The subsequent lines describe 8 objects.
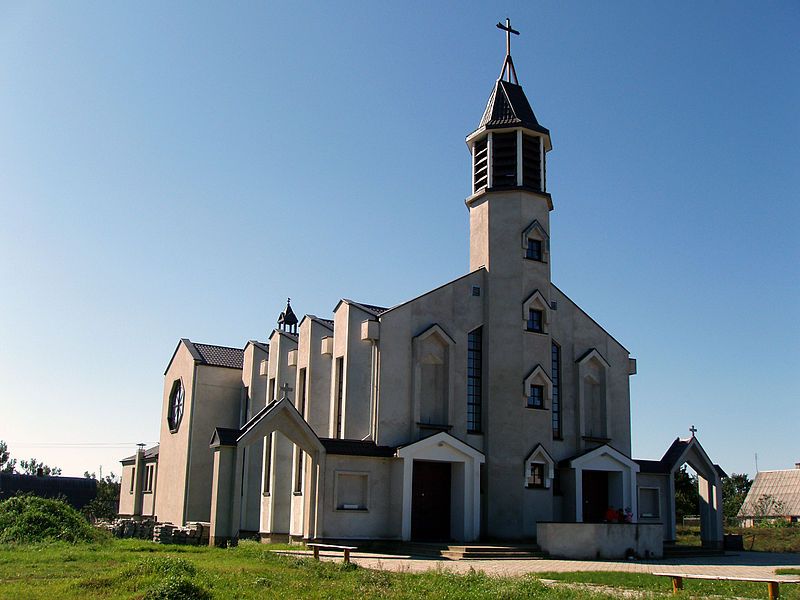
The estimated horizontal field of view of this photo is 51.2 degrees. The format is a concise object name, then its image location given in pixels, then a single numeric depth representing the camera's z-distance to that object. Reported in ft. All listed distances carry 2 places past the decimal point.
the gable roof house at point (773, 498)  178.91
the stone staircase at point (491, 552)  79.41
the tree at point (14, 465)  250.64
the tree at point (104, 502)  199.11
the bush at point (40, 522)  80.43
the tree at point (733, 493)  190.18
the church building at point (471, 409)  89.66
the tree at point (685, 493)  184.85
